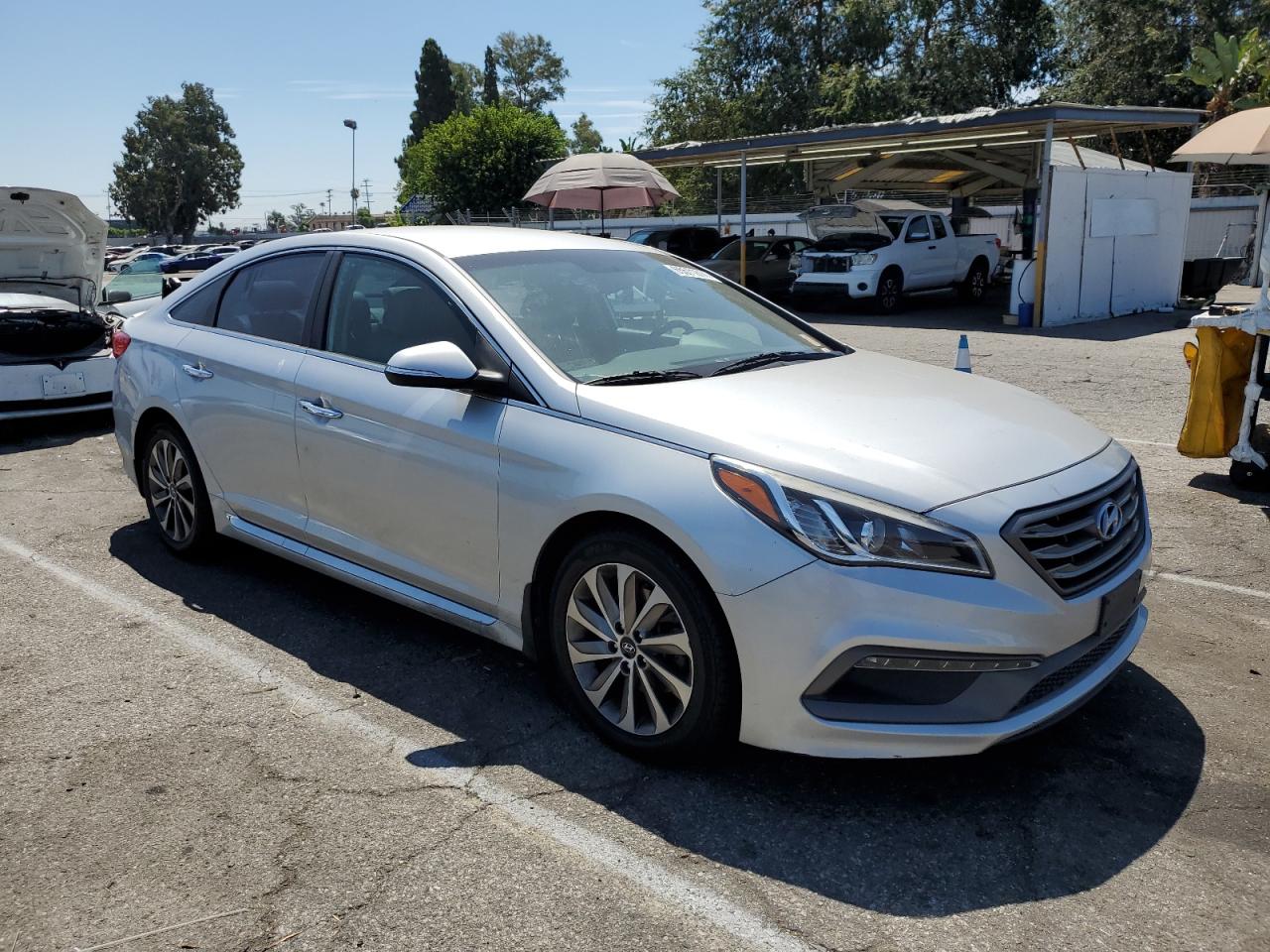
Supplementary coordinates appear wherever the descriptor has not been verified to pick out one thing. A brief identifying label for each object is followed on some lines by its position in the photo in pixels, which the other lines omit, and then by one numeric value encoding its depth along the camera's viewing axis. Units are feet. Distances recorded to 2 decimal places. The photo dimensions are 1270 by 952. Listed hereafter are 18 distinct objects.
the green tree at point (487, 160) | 133.90
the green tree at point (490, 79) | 284.82
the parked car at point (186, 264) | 80.78
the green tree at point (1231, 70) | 95.71
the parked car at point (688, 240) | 74.74
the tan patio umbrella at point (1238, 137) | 30.37
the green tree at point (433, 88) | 274.98
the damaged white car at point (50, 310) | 28.30
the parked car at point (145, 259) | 83.87
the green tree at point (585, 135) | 316.60
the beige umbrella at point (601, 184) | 63.00
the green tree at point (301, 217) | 407.73
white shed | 57.06
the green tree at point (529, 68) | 288.92
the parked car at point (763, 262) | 70.44
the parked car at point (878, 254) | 64.59
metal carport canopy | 54.80
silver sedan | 9.46
